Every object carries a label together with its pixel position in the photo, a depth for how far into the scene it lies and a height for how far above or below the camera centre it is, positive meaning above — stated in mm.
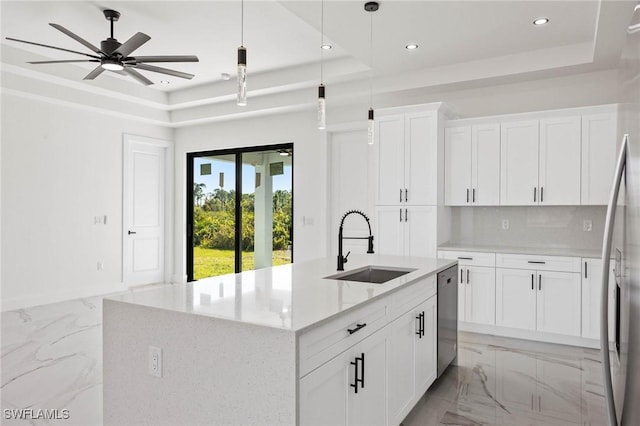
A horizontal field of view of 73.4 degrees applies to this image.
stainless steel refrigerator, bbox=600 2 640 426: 1068 -119
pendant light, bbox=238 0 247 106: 1948 +628
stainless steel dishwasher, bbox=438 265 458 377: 3123 -815
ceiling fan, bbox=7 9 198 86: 3564 +1370
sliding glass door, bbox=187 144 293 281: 6574 +4
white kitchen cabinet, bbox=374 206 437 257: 4703 -218
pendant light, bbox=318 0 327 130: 2594 +611
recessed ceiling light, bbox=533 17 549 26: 3617 +1621
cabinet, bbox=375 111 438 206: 4688 +595
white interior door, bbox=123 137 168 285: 6707 -24
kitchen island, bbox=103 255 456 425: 1561 -584
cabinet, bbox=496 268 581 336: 4047 -860
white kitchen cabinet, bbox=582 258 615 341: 3951 -780
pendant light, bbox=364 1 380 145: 3087 +1587
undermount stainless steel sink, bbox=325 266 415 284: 2983 -448
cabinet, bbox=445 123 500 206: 4637 +513
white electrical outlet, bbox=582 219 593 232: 4512 -137
